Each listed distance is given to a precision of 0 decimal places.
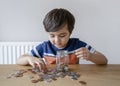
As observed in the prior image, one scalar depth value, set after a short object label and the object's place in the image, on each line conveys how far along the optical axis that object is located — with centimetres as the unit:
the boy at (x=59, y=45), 138
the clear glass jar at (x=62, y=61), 130
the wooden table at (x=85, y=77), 109
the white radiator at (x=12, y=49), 252
